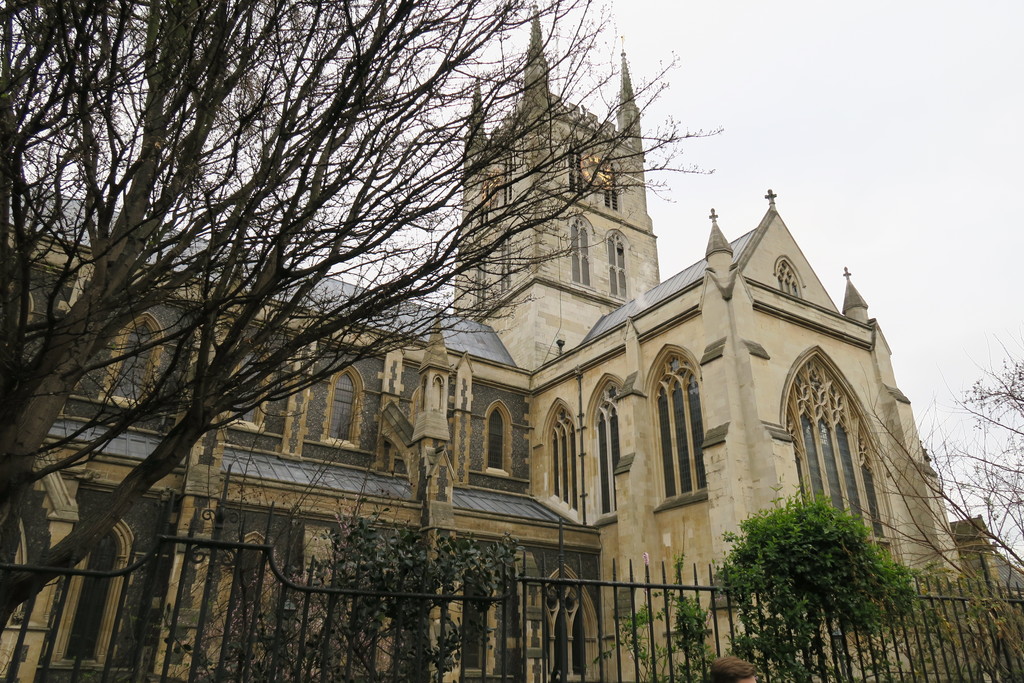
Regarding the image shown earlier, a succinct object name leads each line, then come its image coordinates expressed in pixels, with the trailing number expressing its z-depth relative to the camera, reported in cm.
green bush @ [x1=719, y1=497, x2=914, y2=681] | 644
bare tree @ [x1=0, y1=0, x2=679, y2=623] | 392
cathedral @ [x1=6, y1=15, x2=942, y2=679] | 1420
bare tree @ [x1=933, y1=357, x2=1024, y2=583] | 785
